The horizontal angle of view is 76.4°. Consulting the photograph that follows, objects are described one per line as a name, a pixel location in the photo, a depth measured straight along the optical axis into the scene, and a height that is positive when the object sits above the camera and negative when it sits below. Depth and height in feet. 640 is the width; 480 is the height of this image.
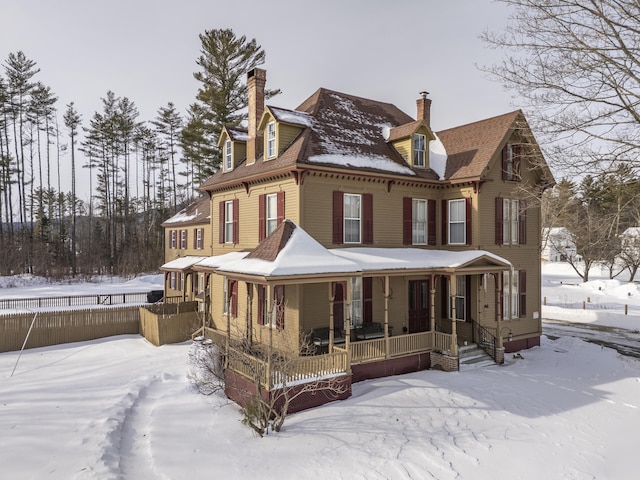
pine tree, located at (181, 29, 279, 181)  120.47 +48.08
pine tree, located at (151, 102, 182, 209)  174.19 +49.81
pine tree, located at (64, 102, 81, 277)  157.99 +45.35
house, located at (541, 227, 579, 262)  164.78 -3.92
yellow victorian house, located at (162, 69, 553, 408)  45.39 +1.19
